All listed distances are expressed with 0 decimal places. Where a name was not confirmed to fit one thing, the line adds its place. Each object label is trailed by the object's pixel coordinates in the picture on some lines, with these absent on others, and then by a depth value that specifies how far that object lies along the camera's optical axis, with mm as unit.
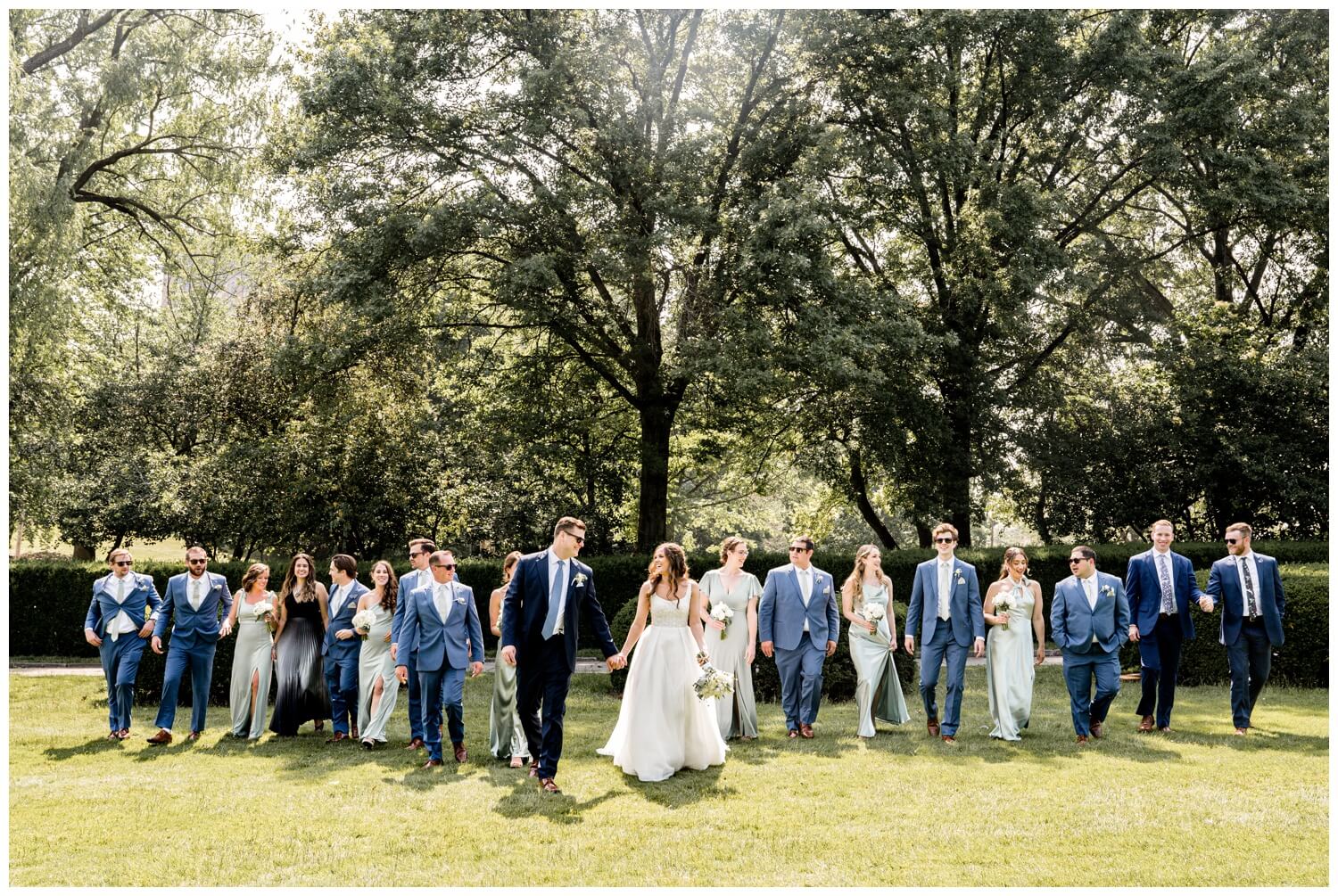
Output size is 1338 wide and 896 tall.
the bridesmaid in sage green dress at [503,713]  9781
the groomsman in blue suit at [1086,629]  10211
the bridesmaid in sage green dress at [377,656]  10672
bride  8812
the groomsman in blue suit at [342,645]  10781
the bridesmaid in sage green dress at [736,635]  10727
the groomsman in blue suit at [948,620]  10500
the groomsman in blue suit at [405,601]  9805
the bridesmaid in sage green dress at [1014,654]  10594
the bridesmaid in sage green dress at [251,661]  11094
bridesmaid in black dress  11148
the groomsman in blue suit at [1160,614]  10930
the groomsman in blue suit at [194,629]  11219
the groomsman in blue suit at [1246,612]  10672
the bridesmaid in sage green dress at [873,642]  10938
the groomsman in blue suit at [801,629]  10820
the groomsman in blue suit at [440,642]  9633
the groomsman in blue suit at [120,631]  11320
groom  8227
